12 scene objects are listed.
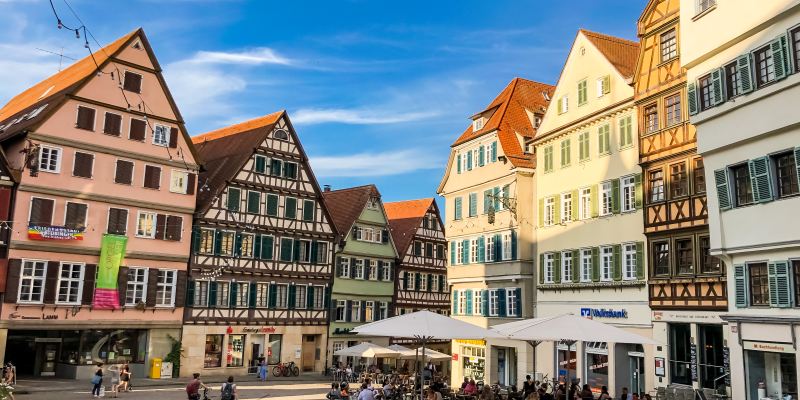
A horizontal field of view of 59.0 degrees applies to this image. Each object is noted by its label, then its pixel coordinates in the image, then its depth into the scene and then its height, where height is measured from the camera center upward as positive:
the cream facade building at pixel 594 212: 27.02 +4.02
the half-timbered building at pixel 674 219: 23.23 +3.17
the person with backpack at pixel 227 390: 21.32 -2.71
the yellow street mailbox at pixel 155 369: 36.38 -3.65
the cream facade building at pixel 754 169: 18.08 +3.94
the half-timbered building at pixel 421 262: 52.19 +3.19
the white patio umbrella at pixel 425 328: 18.53 -0.63
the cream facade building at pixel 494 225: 34.25 +4.19
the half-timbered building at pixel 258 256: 39.41 +2.61
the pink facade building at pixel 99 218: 32.44 +3.78
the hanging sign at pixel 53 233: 32.12 +2.84
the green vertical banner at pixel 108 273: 34.16 +1.13
